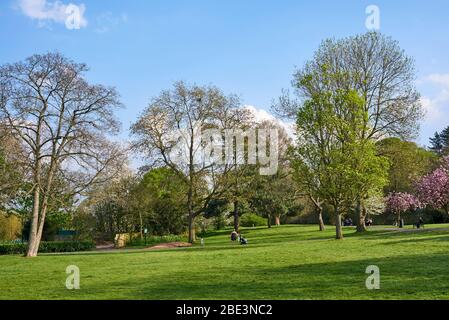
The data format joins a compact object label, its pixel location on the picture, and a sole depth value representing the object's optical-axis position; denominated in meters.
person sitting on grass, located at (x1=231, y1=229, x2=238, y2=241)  40.76
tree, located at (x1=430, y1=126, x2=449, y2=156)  98.32
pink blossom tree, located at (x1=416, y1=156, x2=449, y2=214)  50.66
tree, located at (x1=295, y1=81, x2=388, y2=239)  32.41
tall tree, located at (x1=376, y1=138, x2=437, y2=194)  41.47
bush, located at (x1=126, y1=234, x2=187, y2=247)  48.53
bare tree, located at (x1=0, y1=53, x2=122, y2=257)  28.58
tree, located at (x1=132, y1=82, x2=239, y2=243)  43.50
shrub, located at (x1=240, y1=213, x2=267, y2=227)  72.44
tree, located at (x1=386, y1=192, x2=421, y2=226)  53.62
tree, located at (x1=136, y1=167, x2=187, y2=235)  50.48
